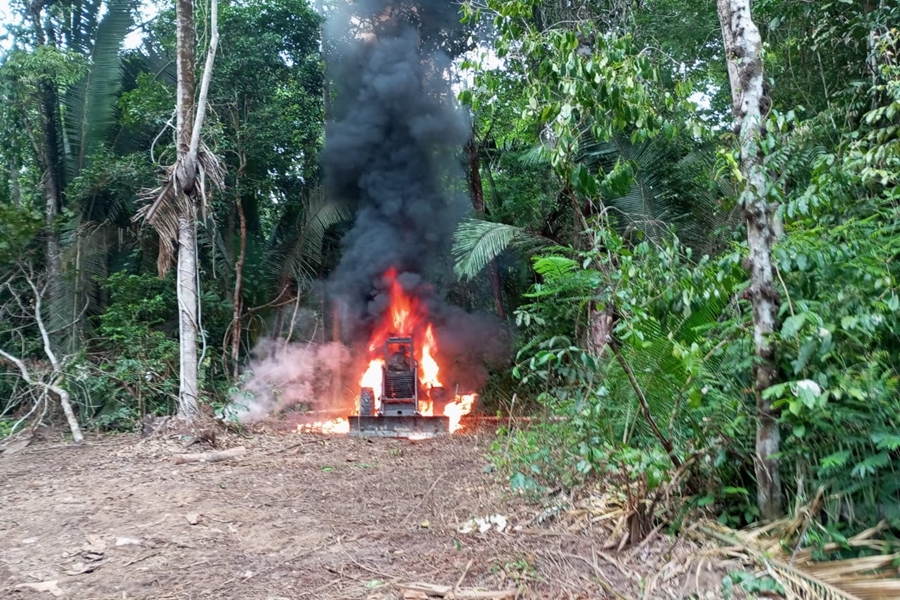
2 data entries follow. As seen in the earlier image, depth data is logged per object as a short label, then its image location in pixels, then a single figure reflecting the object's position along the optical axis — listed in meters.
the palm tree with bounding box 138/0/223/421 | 9.09
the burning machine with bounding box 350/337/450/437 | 9.87
